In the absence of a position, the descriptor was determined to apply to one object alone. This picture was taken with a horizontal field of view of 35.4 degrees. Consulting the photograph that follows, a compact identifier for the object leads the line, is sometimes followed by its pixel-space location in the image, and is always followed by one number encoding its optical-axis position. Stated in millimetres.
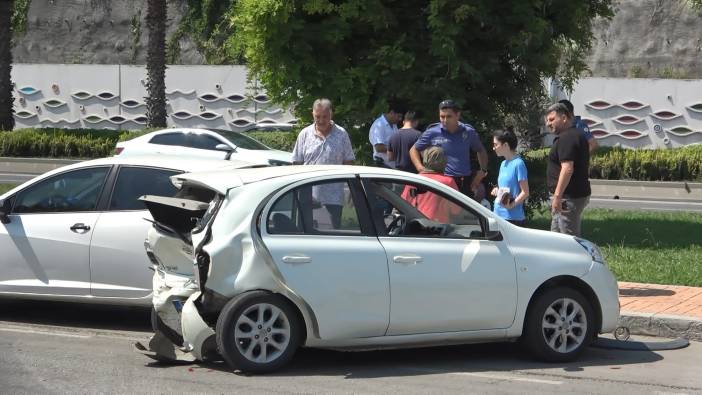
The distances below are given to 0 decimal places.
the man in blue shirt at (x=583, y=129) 10578
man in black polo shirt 10344
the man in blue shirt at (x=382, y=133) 13898
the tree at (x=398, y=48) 14961
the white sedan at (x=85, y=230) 9273
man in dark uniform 11617
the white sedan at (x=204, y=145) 21406
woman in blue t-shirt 10398
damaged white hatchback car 7680
